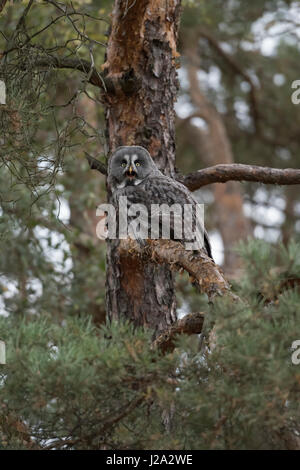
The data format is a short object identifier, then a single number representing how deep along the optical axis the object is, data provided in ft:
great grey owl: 31.81
